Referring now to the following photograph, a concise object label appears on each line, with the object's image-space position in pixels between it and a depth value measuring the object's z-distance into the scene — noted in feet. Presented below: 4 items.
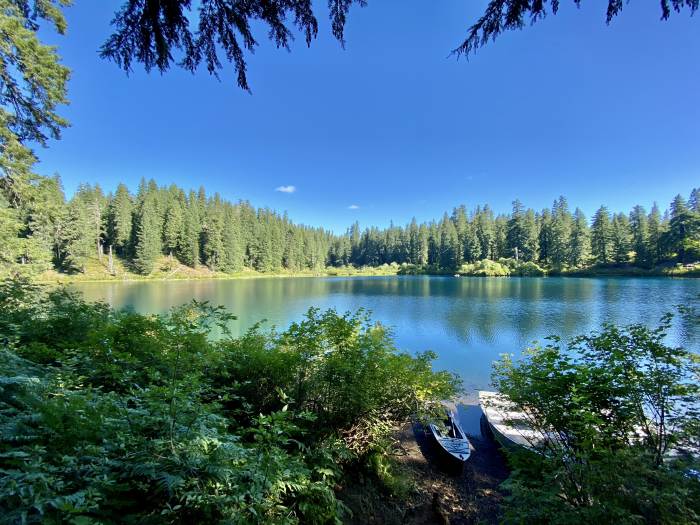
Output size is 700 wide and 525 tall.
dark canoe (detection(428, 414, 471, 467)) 19.27
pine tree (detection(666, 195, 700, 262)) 151.29
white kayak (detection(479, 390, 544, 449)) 17.13
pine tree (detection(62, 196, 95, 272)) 145.18
